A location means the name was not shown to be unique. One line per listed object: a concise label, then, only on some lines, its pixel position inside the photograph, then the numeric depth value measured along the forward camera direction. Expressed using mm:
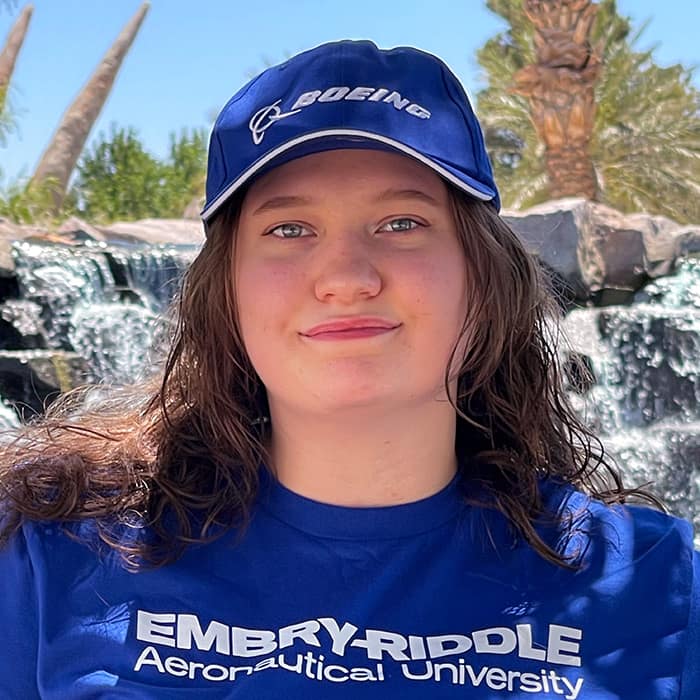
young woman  1543
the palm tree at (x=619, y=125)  19141
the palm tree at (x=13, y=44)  18172
